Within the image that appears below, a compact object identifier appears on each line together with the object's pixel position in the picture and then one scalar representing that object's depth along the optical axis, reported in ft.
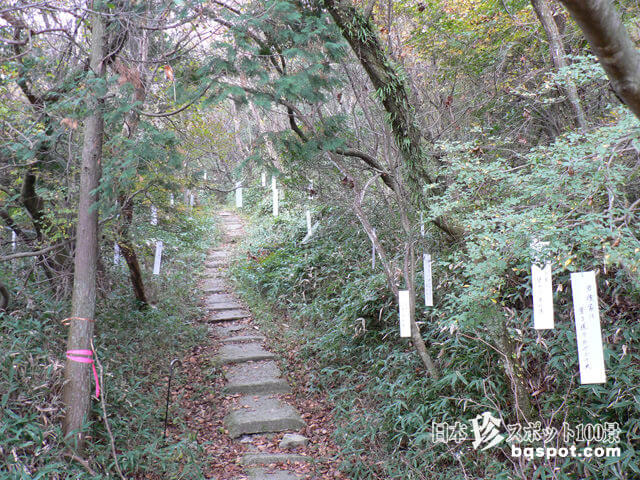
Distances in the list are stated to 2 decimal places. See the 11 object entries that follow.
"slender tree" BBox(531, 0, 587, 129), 16.24
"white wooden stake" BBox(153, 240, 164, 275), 21.68
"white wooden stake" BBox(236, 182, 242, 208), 46.96
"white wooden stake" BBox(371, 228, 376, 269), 21.73
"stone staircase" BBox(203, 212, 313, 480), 15.33
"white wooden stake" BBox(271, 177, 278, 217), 35.98
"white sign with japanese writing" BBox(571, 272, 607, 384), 8.71
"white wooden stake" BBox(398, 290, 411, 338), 14.15
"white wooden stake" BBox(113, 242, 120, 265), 19.11
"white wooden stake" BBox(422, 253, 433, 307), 14.53
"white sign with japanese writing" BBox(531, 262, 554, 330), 9.56
